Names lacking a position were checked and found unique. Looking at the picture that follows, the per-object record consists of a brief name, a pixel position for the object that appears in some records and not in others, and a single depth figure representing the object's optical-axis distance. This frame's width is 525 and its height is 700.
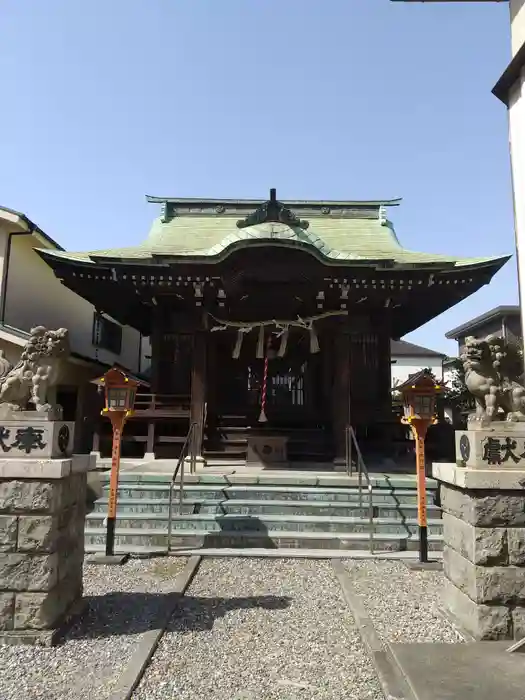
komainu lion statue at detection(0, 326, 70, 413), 4.47
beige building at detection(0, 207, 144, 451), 13.61
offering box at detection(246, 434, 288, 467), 10.91
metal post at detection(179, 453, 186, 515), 7.85
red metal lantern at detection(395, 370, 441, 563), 6.61
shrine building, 10.53
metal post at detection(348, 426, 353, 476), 9.79
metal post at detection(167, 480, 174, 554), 7.09
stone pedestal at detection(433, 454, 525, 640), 4.05
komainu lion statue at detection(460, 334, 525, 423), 4.47
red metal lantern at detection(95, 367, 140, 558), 7.06
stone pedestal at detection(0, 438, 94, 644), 4.04
